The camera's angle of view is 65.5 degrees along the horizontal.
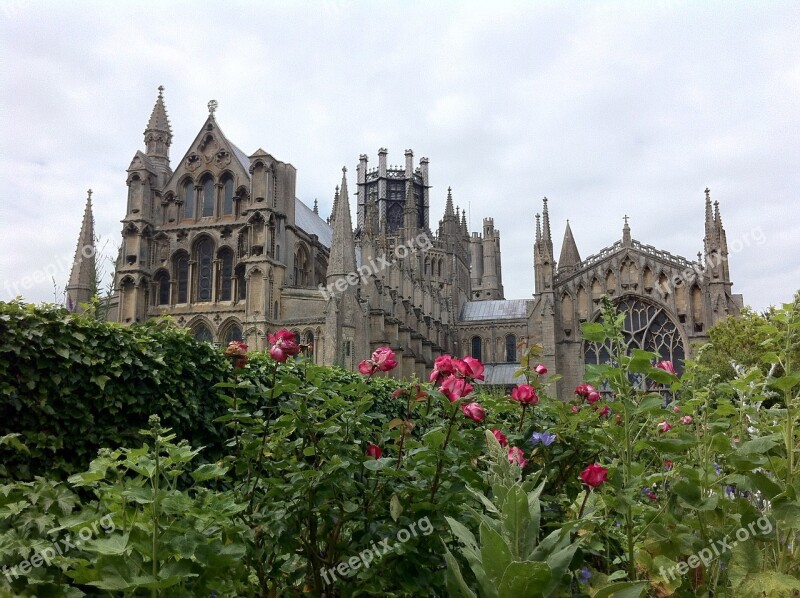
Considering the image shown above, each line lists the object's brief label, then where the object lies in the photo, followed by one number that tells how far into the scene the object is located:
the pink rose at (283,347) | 3.65
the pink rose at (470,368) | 3.41
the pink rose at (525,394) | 3.82
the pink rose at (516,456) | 2.91
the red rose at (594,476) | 3.07
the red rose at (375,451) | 3.66
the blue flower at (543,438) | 3.79
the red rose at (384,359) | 3.82
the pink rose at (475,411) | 3.20
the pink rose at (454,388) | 3.23
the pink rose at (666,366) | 3.45
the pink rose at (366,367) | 3.88
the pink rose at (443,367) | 3.46
